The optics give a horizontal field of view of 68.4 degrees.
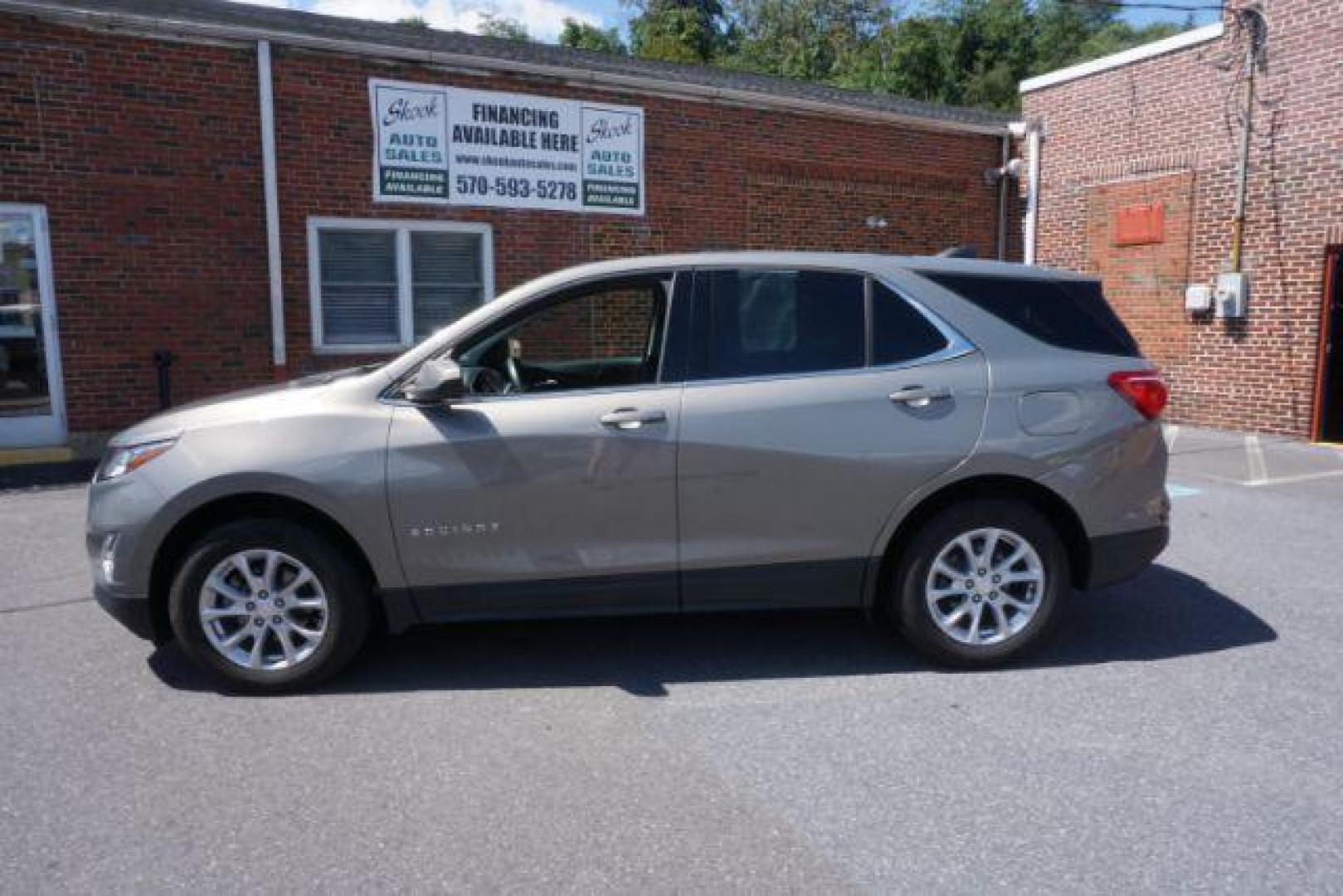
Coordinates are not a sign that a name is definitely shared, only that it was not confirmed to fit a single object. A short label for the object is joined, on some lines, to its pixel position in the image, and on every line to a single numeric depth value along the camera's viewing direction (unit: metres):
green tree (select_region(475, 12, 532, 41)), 48.12
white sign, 10.53
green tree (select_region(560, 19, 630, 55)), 41.34
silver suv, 3.97
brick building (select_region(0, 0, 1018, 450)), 9.16
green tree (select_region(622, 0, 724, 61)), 39.19
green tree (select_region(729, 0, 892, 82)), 41.53
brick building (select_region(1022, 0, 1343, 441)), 10.81
